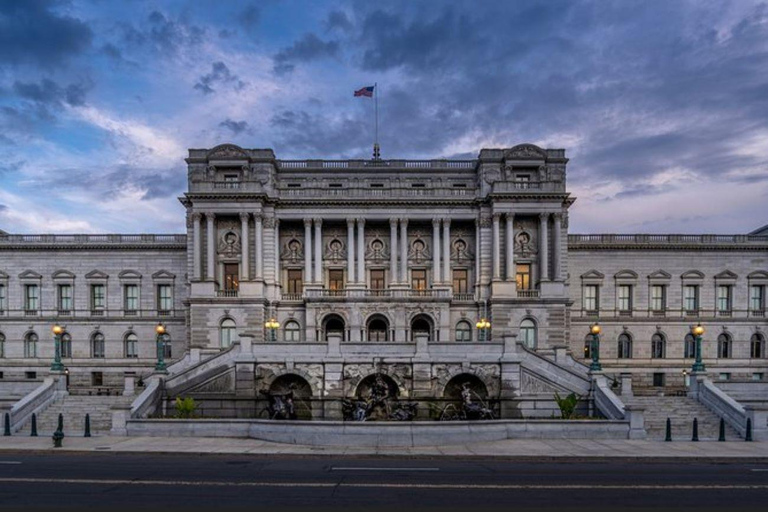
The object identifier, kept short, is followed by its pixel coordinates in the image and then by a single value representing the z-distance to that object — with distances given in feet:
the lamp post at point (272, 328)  136.52
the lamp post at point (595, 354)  101.51
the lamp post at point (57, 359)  100.53
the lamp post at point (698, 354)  101.50
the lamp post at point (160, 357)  100.39
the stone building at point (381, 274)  155.43
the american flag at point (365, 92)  162.81
